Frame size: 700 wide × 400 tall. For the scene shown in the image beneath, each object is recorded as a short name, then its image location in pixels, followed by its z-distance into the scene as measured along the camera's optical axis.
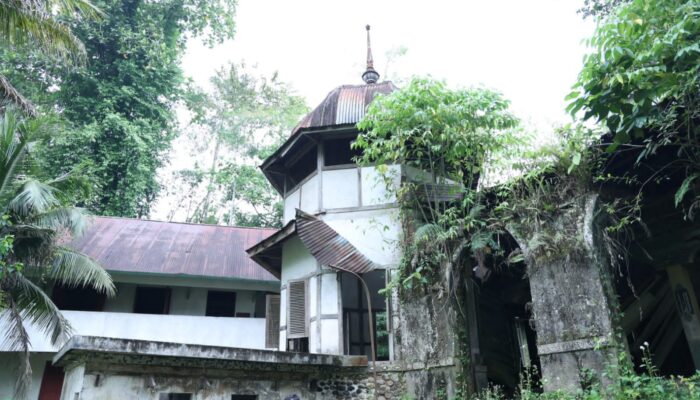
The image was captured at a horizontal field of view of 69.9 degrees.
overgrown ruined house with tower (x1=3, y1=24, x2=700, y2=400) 7.02
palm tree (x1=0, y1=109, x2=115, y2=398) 9.71
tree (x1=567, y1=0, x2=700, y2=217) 5.13
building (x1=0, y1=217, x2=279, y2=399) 13.66
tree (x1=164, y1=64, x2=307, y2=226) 25.17
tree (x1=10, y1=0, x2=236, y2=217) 19.61
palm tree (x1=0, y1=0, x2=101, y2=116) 8.45
